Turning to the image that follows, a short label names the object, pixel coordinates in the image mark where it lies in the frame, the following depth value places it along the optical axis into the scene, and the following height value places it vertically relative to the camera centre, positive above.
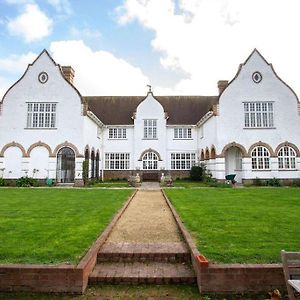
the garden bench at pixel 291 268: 4.49 -1.41
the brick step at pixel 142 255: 7.11 -1.87
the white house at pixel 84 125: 28.19 +4.82
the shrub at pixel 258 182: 27.96 -0.57
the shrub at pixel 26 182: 27.27 -0.49
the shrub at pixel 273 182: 27.67 -0.56
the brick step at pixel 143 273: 6.11 -2.04
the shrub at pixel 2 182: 27.73 -0.49
